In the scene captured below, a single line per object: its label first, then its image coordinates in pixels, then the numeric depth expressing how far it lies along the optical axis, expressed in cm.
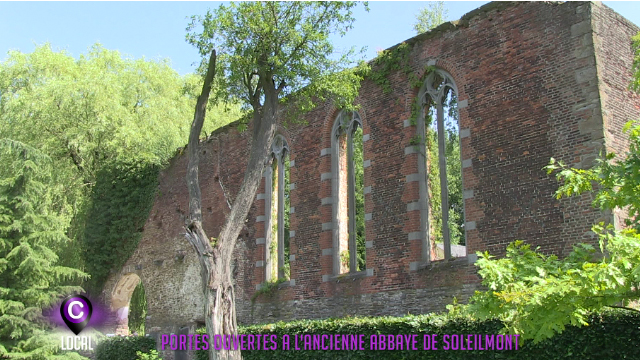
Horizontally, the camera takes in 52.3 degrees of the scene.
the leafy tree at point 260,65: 1253
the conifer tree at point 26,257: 1512
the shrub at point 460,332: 829
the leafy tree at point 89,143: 2006
